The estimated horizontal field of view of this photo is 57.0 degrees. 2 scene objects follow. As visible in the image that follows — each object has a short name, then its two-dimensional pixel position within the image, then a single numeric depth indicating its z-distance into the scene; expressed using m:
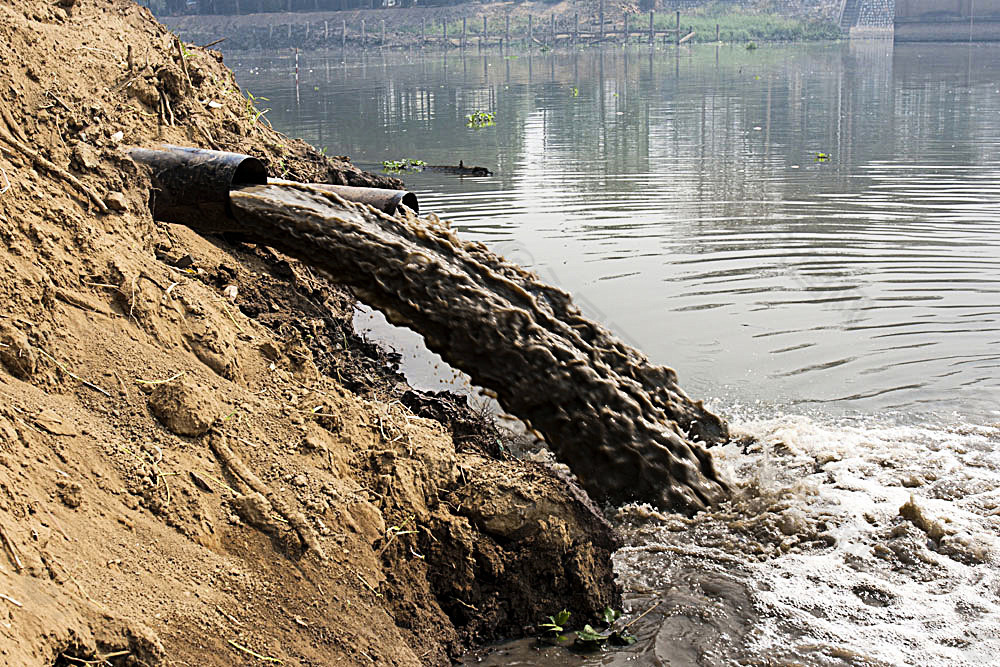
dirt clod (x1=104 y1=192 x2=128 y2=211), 4.84
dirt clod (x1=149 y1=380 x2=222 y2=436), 3.71
